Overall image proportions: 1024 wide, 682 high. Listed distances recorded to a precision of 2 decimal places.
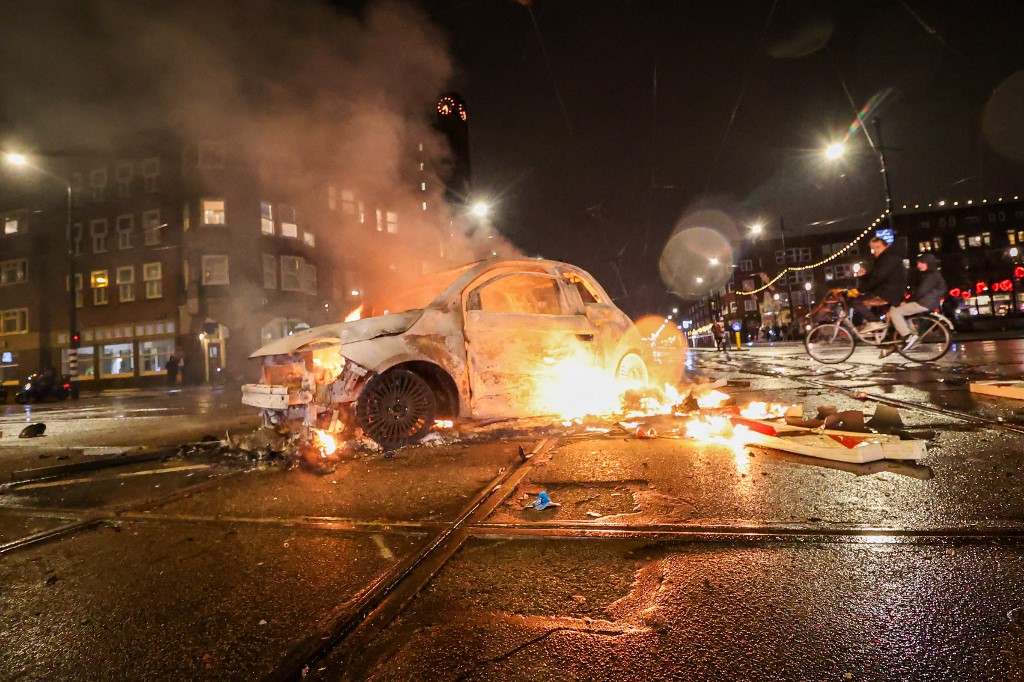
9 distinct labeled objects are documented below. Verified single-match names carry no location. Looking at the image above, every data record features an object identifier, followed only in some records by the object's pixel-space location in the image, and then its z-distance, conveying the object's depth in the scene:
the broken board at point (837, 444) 3.09
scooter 16.88
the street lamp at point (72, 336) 17.69
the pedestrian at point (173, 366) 22.22
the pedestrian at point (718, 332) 21.85
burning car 4.34
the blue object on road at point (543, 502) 2.63
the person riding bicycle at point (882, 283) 8.47
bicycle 8.95
